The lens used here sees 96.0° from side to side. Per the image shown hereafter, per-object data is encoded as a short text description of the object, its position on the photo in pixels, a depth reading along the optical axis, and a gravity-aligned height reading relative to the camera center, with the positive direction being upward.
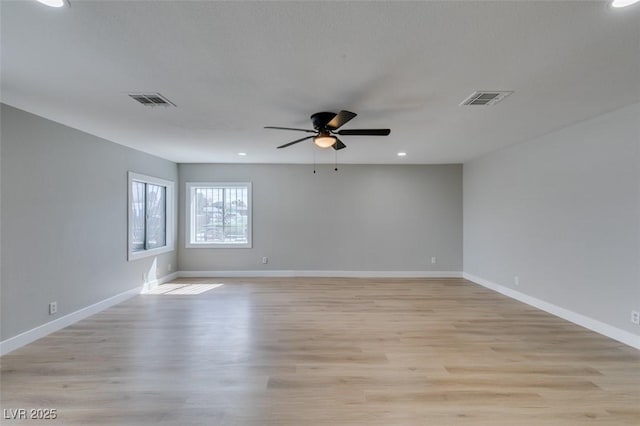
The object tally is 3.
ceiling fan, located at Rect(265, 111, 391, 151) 2.96 +0.90
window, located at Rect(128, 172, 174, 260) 4.97 -0.02
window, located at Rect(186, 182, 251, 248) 6.42 +0.02
